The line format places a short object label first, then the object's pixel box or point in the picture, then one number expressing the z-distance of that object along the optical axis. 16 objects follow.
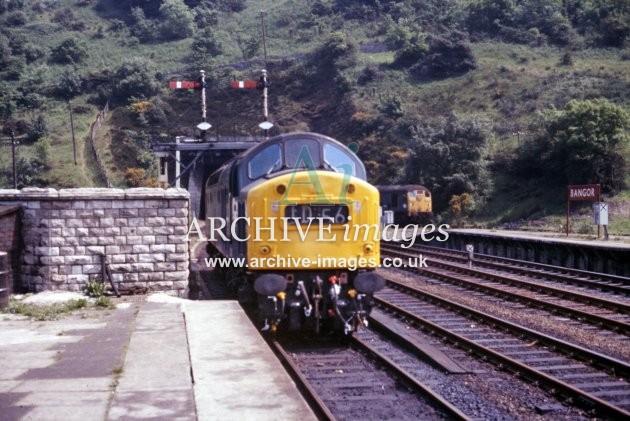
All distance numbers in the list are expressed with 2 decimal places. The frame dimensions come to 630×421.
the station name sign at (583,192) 28.54
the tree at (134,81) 71.50
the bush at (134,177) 48.72
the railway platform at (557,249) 21.86
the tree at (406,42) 73.56
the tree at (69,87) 73.56
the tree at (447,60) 67.69
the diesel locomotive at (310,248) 10.36
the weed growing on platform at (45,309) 10.71
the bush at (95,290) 12.96
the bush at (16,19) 103.53
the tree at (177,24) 97.94
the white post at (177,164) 21.69
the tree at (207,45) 85.48
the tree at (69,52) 85.19
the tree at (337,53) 74.75
